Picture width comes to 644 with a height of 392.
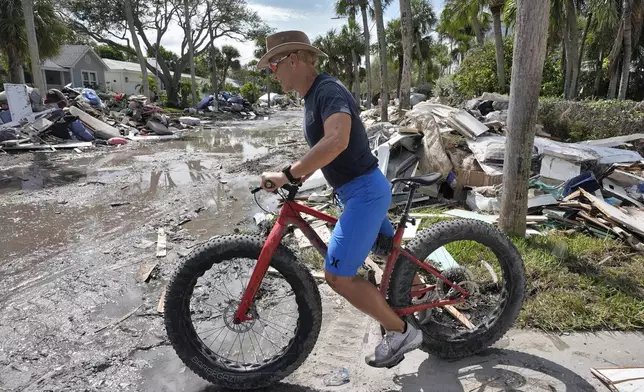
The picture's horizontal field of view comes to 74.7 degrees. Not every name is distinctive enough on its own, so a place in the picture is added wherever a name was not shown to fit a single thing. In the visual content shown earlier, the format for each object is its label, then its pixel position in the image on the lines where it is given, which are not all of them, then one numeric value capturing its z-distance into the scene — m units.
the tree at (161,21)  35.44
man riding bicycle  2.34
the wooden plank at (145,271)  4.63
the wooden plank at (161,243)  5.35
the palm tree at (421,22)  41.41
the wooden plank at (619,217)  4.93
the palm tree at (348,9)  31.31
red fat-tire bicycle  2.68
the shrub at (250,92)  58.14
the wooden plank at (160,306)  3.86
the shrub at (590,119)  9.91
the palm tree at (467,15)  22.92
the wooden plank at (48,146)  13.72
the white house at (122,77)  53.09
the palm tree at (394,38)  43.03
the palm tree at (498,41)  20.03
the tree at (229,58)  60.38
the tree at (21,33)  21.61
